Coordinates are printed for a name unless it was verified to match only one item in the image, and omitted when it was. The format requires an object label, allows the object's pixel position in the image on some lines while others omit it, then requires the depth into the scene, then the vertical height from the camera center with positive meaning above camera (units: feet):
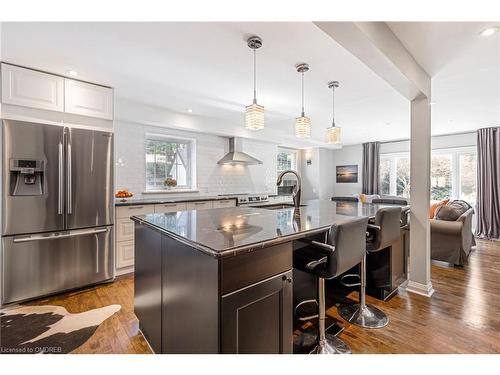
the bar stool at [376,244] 6.93 -1.55
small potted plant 14.58 +0.34
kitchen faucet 8.73 -0.17
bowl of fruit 11.91 -0.31
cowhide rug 6.04 -3.82
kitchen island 3.65 -1.58
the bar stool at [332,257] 5.06 -1.50
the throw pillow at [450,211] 12.66 -1.13
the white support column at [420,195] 8.71 -0.19
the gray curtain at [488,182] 17.72 +0.56
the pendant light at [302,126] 9.11 +2.31
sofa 11.80 -2.46
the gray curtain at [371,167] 24.21 +2.24
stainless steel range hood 16.19 +2.17
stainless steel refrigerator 8.05 -0.73
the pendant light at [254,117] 7.89 +2.31
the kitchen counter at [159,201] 10.93 -0.58
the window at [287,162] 24.31 +2.80
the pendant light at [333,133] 9.97 +2.26
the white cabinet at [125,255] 10.79 -2.94
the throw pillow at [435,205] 16.03 -1.03
